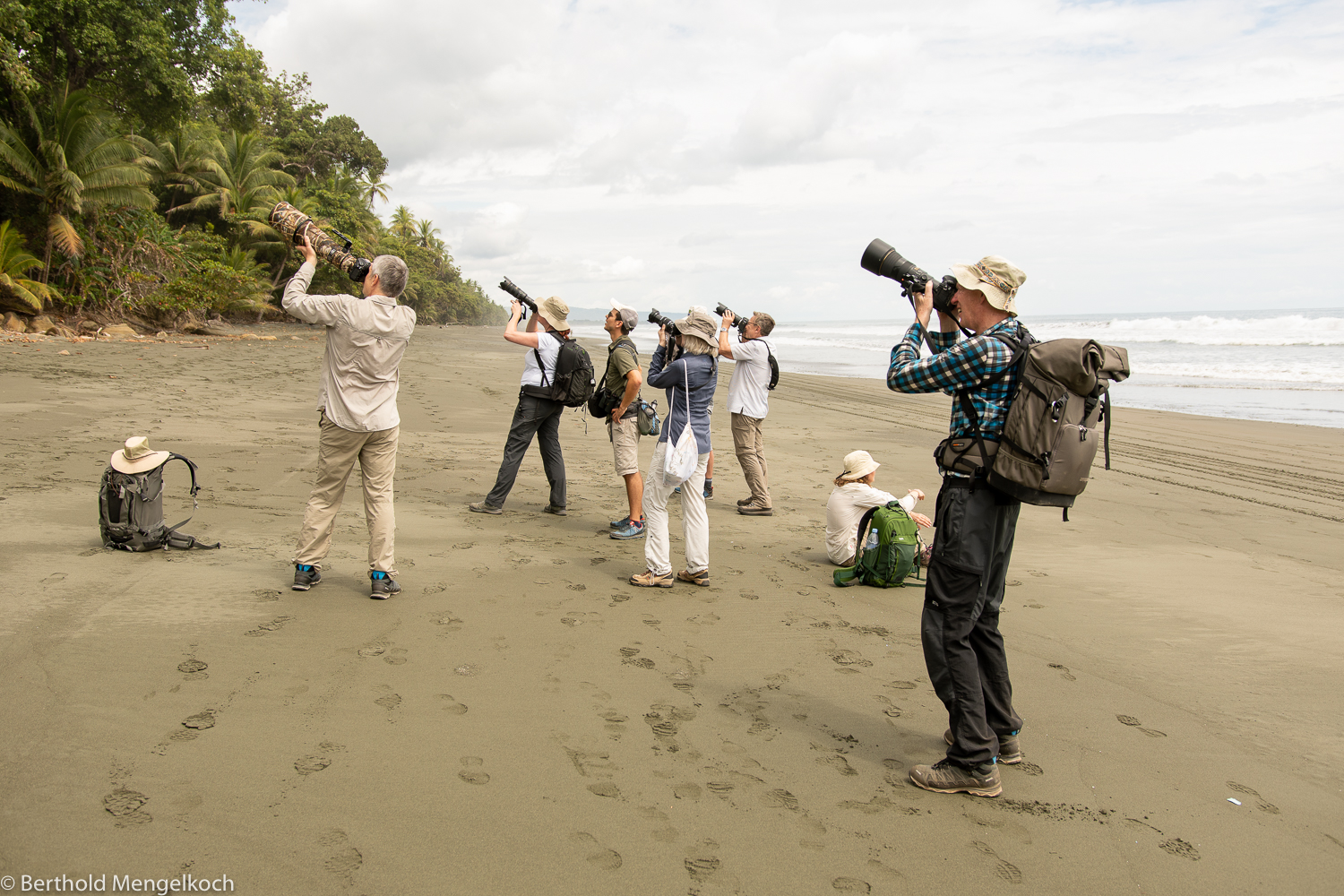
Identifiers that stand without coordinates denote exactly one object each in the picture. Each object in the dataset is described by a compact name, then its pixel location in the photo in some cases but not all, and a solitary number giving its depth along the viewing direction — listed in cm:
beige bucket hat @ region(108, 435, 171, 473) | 480
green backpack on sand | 514
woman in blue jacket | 487
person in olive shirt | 595
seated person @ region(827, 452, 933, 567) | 534
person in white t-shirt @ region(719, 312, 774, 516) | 705
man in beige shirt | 414
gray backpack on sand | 478
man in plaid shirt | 279
